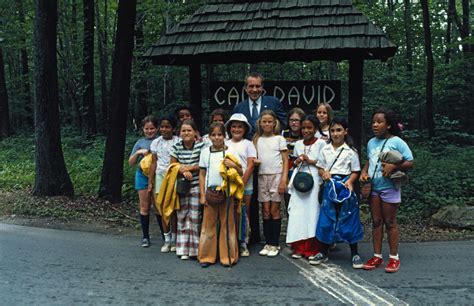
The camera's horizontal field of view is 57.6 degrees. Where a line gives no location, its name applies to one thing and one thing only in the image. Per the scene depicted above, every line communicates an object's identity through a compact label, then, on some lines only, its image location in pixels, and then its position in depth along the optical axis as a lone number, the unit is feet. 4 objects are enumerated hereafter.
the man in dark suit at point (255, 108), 19.44
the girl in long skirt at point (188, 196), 17.72
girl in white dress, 17.42
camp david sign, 22.88
